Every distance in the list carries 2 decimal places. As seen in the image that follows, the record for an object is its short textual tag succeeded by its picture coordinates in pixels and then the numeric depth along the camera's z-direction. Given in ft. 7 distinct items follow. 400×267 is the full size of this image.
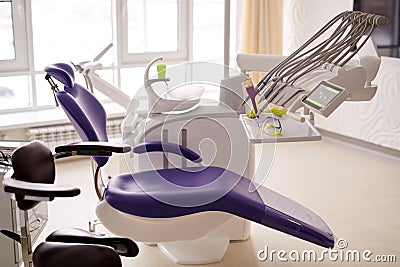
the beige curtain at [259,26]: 17.60
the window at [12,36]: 15.05
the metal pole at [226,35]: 10.53
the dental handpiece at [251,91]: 8.22
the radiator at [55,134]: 15.03
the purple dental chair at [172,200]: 7.91
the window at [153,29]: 16.87
